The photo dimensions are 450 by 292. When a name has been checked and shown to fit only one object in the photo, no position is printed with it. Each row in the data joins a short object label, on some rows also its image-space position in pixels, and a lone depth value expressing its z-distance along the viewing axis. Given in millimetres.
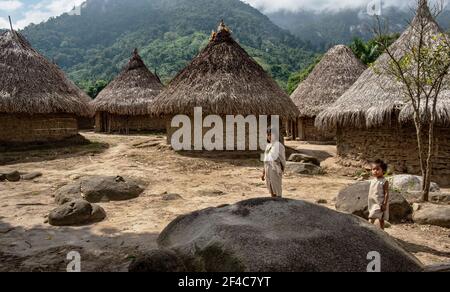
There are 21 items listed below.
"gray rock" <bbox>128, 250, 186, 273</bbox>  3166
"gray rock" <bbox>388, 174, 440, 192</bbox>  9055
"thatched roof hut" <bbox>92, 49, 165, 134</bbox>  22359
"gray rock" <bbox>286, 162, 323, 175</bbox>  11266
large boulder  3055
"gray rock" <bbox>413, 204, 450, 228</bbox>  6223
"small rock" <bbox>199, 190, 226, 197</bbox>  8273
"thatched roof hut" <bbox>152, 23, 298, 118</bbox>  13633
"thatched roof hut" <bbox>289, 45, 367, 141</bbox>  20188
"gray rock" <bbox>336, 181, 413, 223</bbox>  6399
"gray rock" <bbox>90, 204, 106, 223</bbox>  6181
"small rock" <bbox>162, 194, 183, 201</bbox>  7802
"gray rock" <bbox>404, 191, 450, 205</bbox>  7641
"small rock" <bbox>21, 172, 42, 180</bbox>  9937
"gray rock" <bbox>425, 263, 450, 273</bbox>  2814
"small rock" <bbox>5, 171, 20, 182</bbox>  9691
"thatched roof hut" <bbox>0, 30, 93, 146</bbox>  14289
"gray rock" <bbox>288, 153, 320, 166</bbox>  12844
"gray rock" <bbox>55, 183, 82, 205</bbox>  7469
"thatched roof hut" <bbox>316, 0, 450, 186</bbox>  10688
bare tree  7617
